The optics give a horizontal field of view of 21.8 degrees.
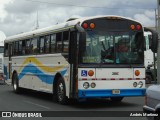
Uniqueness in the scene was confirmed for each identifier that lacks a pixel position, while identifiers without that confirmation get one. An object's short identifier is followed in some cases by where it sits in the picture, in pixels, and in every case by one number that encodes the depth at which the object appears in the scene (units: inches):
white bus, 568.7
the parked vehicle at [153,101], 334.6
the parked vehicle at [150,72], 1214.8
